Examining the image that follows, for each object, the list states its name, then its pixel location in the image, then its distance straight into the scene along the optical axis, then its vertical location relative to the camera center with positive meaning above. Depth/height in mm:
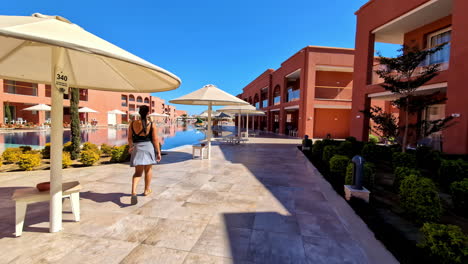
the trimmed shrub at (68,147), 7607 -1029
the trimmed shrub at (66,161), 6305 -1249
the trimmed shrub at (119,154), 7172 -1133
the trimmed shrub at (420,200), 3064 -1035
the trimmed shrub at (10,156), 6623 -1211
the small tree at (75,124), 7453 -205
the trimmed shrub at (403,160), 5957 -869
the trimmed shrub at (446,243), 2076 -1117
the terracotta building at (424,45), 7598 +3879
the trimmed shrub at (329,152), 7116 -840
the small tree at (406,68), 6856 +1985
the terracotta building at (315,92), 18328 +3242
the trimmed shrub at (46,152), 7309 -1181
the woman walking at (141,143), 3783 -409
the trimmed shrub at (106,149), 8008 -1100
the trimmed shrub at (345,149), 7188 -767
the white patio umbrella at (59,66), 1916 +730
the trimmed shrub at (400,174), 4141 -887
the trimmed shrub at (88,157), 6602 -1170
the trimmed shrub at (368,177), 4645 -1054
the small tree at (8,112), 23547 +449
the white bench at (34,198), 2648 -1024
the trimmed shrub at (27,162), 5879 -1226
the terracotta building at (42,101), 24848 +2294
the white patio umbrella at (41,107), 23211 +1071
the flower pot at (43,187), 2889 -928
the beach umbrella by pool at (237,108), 13636 +970
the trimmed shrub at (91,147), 7320 -970
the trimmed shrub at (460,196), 3590 -1089
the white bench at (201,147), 8242 -962
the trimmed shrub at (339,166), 5480 -1005
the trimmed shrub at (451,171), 4770 -924
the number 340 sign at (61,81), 2666 +455
